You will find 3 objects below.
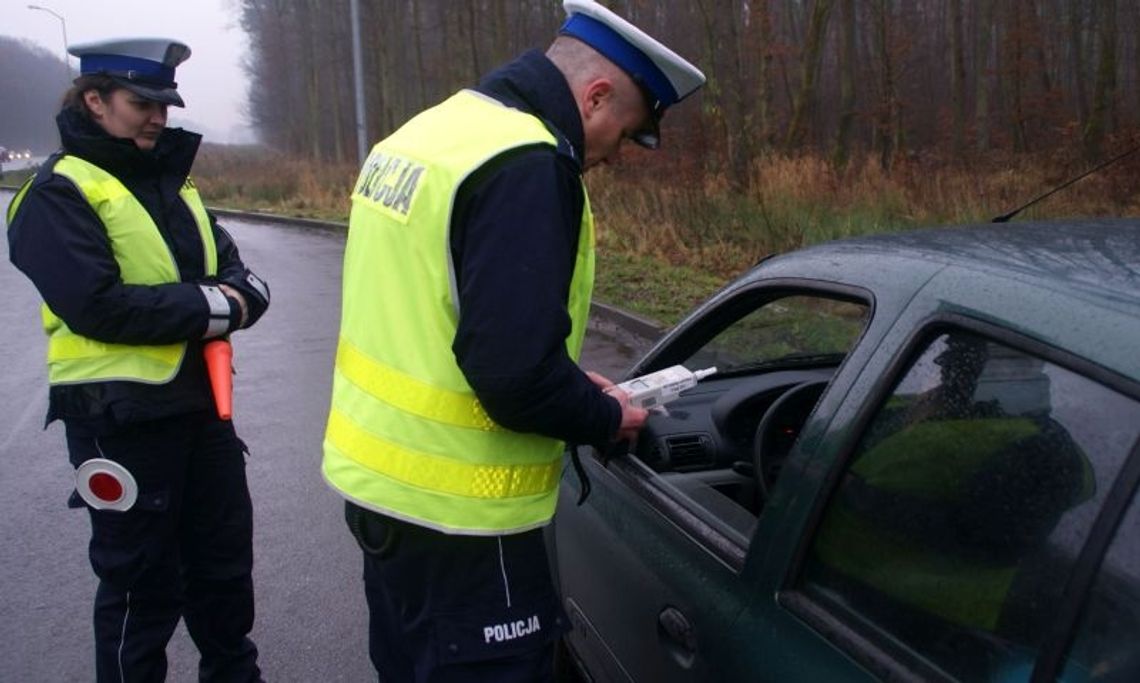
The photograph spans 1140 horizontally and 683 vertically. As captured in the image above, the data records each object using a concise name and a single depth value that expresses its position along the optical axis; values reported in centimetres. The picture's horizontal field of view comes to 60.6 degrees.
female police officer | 251
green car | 122
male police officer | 162
